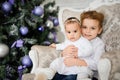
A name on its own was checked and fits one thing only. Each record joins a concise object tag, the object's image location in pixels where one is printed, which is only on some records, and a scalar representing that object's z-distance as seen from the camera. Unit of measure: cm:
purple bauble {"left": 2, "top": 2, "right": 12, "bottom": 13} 239
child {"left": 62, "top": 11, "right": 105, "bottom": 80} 208
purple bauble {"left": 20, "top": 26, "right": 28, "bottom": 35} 240
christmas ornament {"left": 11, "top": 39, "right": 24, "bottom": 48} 240
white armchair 215
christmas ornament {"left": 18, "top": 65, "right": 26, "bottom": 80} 244
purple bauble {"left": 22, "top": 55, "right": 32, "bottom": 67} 238
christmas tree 240
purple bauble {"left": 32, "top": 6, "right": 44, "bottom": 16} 243
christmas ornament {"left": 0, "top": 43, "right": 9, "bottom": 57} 232
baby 204
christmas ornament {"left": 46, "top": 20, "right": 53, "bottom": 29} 253
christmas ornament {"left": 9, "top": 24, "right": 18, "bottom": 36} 241
